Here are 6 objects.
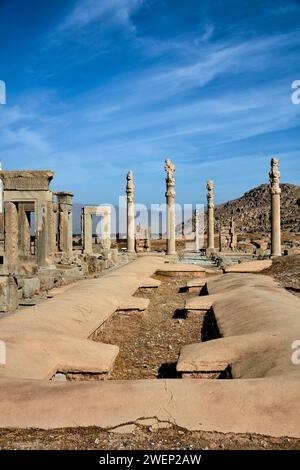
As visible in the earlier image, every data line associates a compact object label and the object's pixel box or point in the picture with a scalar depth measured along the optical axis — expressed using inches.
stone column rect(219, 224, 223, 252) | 1402.6
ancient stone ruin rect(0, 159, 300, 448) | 133.6
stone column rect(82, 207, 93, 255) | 954.1
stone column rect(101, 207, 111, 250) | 1046.0
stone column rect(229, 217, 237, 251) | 1507.1
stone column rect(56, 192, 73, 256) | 811.4
